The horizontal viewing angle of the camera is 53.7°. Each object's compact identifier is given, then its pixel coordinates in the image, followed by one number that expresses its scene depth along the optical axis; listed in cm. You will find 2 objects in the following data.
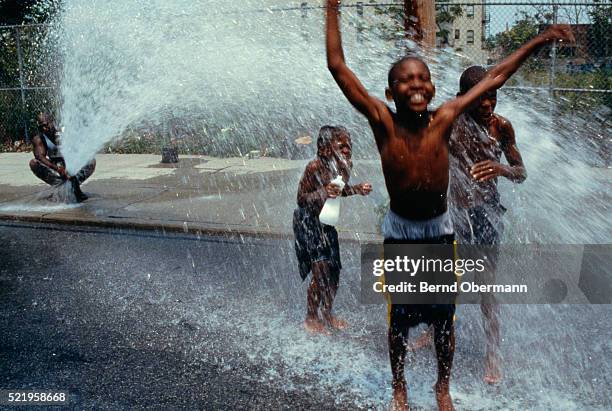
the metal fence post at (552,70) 889
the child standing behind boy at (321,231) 384
